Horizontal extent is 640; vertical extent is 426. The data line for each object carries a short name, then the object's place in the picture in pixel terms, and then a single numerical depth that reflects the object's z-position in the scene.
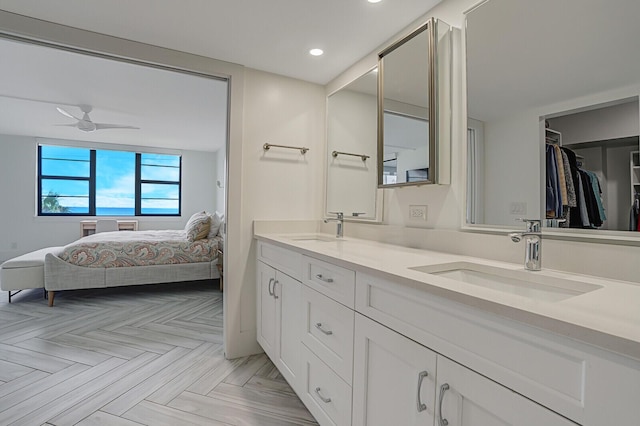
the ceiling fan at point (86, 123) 3.99
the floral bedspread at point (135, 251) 3.66
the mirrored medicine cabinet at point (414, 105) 1.60
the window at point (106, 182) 6.17
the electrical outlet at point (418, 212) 1.77
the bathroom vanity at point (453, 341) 0.58
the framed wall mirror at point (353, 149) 2.17
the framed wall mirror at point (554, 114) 1.01
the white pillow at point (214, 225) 4.45
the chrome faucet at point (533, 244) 1.13
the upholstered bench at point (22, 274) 3.40
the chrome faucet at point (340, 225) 2.32
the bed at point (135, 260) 3.54
